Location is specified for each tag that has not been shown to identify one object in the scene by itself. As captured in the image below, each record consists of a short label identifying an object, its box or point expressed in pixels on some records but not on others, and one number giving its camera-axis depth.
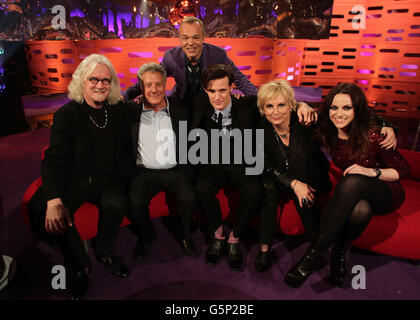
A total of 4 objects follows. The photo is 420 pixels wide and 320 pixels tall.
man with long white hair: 1.75
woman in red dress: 1.72
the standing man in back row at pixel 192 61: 2.55
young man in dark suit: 2.01
